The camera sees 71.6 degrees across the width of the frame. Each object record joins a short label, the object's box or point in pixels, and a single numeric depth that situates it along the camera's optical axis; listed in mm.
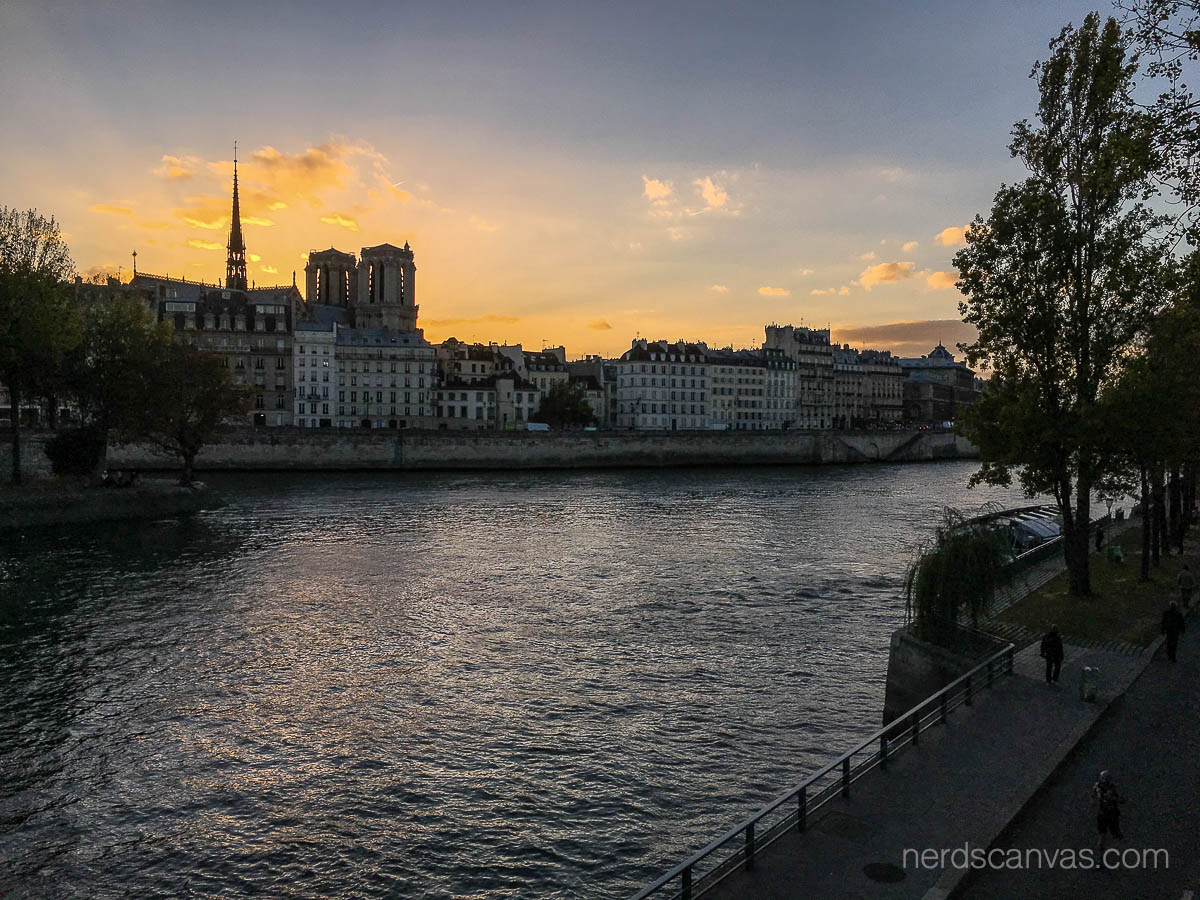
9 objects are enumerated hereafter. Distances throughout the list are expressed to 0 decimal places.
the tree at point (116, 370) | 61625
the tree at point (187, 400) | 63094
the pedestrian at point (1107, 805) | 12344
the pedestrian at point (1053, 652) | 18922
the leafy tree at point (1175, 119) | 13727
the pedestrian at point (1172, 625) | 21250
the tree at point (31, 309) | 51875
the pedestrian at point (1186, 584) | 27828
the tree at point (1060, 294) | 27531
